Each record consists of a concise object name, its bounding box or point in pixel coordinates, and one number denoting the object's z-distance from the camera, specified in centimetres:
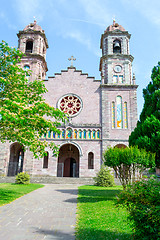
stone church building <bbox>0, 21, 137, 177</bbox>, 2609
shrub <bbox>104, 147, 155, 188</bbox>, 994
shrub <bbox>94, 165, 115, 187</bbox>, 1928
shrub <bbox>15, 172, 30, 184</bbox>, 1989
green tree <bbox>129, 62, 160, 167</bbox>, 1073
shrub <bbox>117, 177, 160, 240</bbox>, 364
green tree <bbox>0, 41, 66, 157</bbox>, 1050
